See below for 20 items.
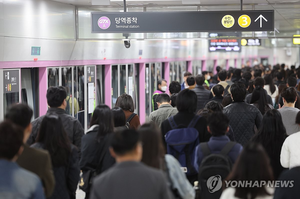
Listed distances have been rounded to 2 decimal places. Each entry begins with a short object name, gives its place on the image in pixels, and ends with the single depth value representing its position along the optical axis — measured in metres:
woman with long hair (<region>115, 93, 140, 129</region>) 10.29
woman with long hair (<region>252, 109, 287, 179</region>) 8.09
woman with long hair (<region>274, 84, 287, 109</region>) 15.81
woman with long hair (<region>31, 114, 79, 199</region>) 7.11
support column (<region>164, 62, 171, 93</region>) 31.46
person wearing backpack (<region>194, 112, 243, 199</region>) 7.07
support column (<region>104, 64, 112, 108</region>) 21.91
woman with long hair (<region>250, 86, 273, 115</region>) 12.55
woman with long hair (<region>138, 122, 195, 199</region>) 5.53
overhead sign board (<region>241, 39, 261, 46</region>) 35.70
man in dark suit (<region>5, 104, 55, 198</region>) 6.16
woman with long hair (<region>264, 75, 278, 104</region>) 17.48
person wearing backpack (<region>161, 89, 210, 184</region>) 8.19
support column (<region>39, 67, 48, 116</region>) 15.45
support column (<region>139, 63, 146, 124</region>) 26.47
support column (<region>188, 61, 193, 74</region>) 38.31
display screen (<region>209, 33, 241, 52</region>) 34.06
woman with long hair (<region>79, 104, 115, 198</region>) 7.72
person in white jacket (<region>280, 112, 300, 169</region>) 7.73
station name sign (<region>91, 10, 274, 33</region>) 14.74
